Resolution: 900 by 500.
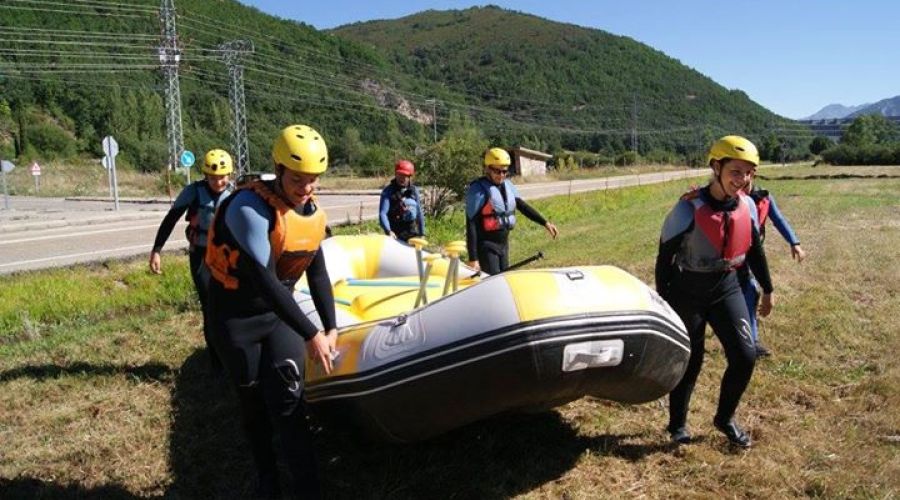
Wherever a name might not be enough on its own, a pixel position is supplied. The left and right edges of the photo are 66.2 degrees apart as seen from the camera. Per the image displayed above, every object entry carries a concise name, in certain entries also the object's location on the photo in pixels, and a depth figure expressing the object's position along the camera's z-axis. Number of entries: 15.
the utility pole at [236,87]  32.38
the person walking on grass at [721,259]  3.39
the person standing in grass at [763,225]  4.66
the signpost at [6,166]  19.60
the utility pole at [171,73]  29.89
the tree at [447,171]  14.34
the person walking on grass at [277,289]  2.76
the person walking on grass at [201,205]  4.66
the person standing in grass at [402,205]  6.30
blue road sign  24.23
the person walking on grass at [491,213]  5.28
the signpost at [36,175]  29.92
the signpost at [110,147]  19.17
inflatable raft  2.81
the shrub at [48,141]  53.41
